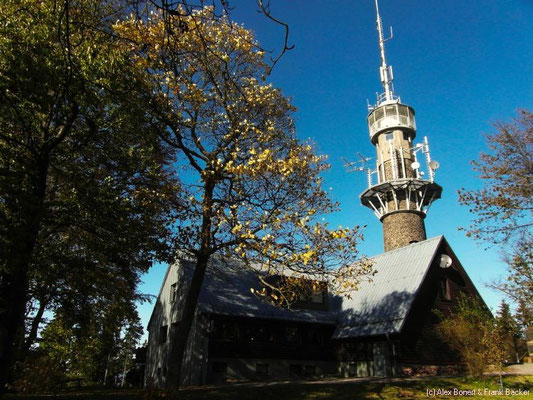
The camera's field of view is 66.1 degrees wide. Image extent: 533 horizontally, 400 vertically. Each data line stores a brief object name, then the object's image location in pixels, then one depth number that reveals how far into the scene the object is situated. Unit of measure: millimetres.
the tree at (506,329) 19094
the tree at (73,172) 11641
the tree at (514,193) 17672
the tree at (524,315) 21800
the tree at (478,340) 18578
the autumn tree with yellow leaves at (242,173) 14602
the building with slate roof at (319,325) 26469
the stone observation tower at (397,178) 41094
